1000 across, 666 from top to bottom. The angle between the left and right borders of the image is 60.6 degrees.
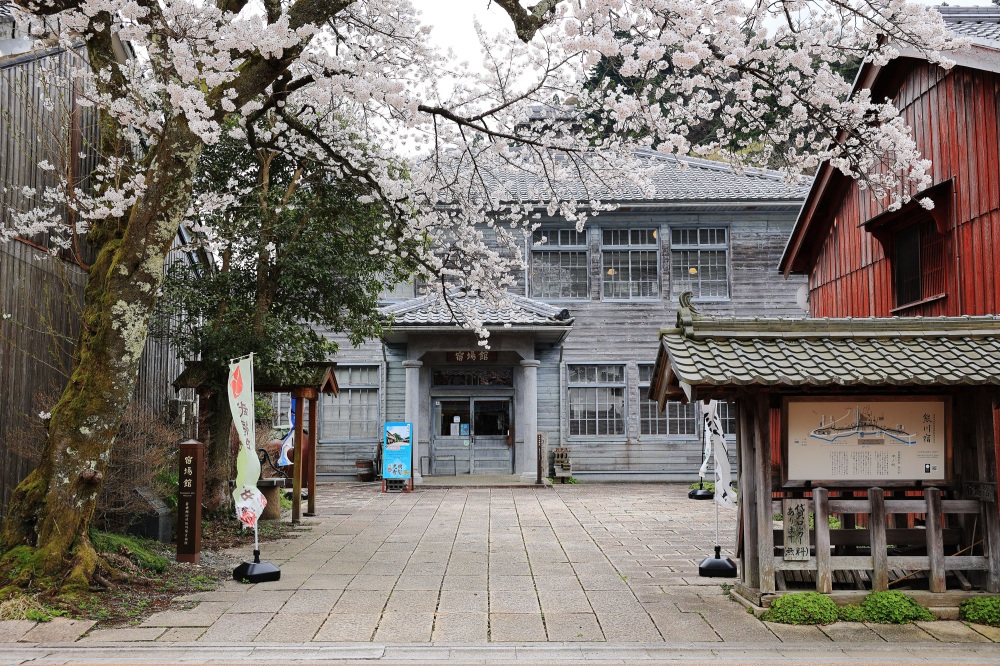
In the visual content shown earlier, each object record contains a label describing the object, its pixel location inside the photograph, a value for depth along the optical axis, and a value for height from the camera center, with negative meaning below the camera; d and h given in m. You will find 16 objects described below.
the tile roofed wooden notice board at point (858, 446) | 7.27 -0.48
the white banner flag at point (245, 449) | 8.77 -0.56
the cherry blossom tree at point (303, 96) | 7.78 +3.10
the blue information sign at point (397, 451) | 18.89 -1.27
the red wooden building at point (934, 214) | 9.52 +2.36
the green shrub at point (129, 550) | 8.84 -1.64
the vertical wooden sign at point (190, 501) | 9.63 -1.21
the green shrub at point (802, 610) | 6.97 -1.78
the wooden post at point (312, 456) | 14.76 -1.11
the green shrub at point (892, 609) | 6.98 -1.79
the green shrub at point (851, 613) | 7.06 -1.84
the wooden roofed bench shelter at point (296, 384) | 12.80 +0.15
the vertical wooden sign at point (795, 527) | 7.36 -1.16
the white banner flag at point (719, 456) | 9.41 -0.71
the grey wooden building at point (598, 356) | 21.34 +0.92
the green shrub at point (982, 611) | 6.91 -1.79
